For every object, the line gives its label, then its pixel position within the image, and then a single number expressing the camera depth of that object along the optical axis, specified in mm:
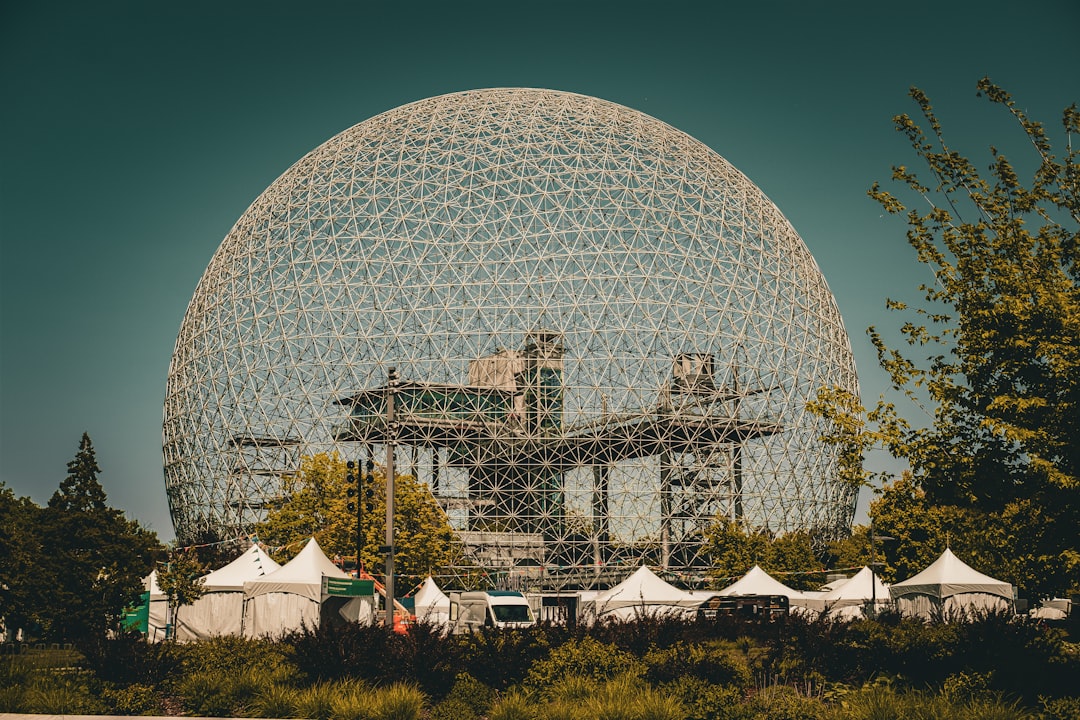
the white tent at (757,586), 35009
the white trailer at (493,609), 32019
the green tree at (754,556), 47031
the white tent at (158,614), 33000
